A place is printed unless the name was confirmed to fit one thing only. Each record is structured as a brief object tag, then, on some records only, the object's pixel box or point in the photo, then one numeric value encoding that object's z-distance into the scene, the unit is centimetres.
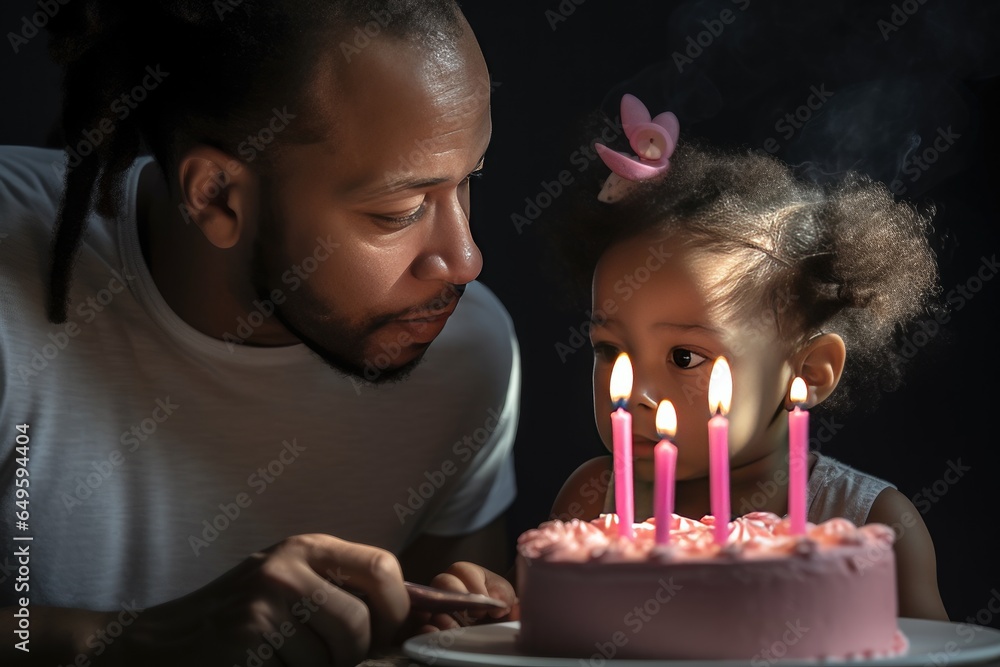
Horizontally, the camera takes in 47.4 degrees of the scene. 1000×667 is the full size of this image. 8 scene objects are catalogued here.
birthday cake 94
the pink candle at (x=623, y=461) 107
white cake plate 89
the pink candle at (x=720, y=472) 103
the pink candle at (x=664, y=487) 102
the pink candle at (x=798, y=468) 103
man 143
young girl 140
